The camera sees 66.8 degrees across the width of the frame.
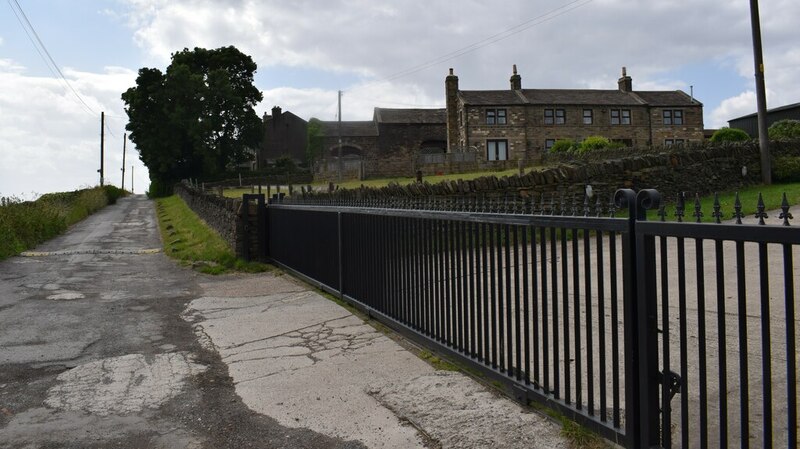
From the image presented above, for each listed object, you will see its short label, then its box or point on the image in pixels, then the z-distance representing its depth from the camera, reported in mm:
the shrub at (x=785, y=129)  29430
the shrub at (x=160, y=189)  56500
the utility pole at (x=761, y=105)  19359
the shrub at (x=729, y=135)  27531
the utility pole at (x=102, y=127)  59956
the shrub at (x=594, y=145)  29950
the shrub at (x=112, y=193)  48250
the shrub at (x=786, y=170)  20828
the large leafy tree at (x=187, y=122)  53375
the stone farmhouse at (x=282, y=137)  68438
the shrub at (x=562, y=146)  35344
